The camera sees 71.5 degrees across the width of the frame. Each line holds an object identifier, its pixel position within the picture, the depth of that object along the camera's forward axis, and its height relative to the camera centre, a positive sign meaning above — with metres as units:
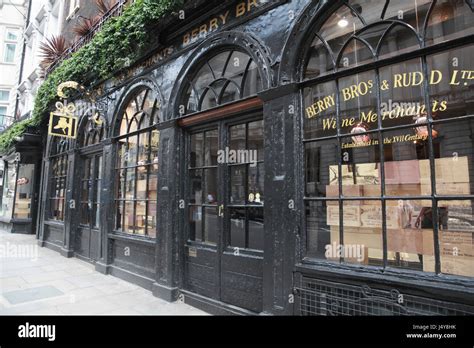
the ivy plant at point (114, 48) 5.85 +3.26
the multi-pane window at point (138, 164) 6.39 +0.73
